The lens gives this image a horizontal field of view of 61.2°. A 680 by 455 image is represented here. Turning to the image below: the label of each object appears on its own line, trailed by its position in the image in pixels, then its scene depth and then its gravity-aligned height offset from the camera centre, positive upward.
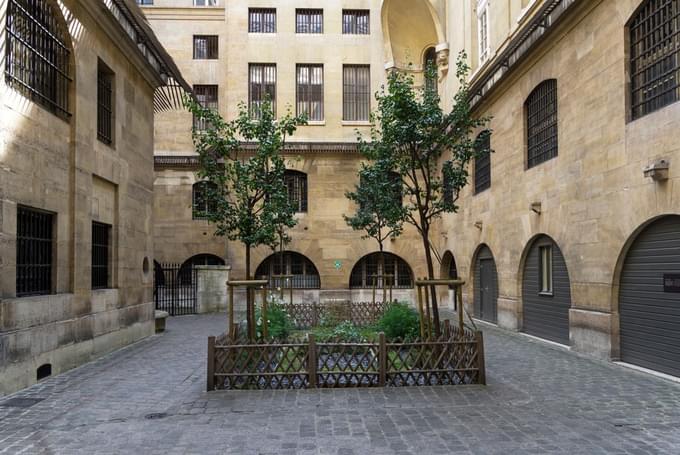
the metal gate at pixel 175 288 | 24.89 -1.28
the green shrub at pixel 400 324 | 13.42 -1.58
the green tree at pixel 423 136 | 11.70 +2.56
